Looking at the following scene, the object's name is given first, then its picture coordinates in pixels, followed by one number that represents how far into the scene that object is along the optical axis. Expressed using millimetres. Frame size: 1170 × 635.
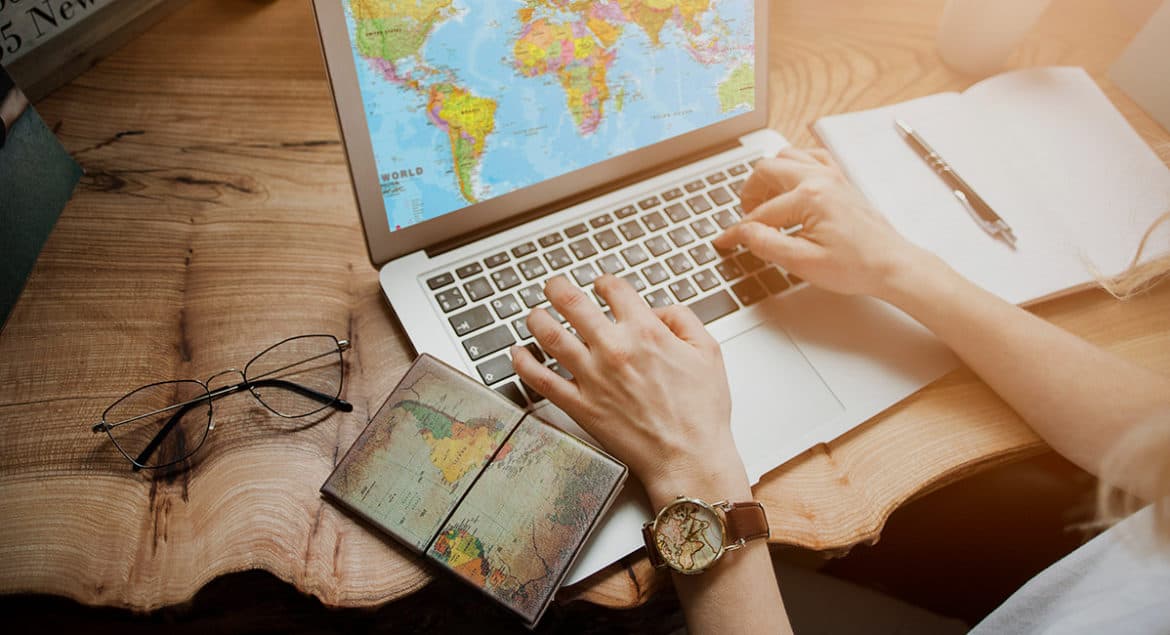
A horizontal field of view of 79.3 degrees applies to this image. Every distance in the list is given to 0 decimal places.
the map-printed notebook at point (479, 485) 584
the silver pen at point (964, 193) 833
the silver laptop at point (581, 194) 688
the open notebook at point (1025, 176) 812
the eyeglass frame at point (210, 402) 652
